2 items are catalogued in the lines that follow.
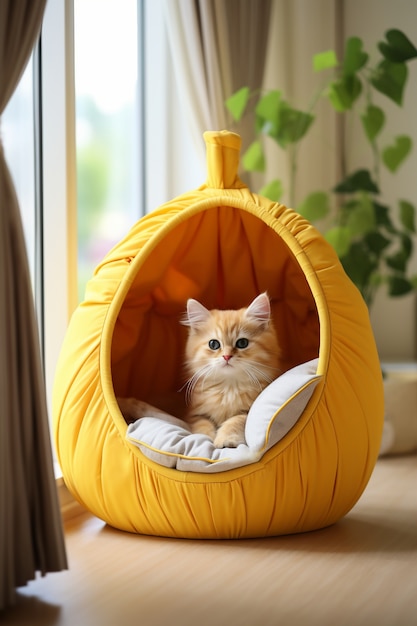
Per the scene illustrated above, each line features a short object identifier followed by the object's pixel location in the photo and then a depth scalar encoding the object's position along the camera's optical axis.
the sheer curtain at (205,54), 3.16
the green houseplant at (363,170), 3.33
